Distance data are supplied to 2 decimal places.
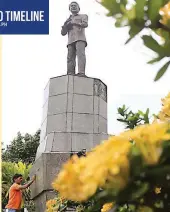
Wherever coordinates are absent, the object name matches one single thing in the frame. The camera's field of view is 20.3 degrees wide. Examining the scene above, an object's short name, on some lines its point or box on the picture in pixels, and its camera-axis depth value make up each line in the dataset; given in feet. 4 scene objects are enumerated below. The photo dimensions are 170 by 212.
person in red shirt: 22.18
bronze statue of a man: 34.17
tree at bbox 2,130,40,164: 80.28
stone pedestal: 30.04
